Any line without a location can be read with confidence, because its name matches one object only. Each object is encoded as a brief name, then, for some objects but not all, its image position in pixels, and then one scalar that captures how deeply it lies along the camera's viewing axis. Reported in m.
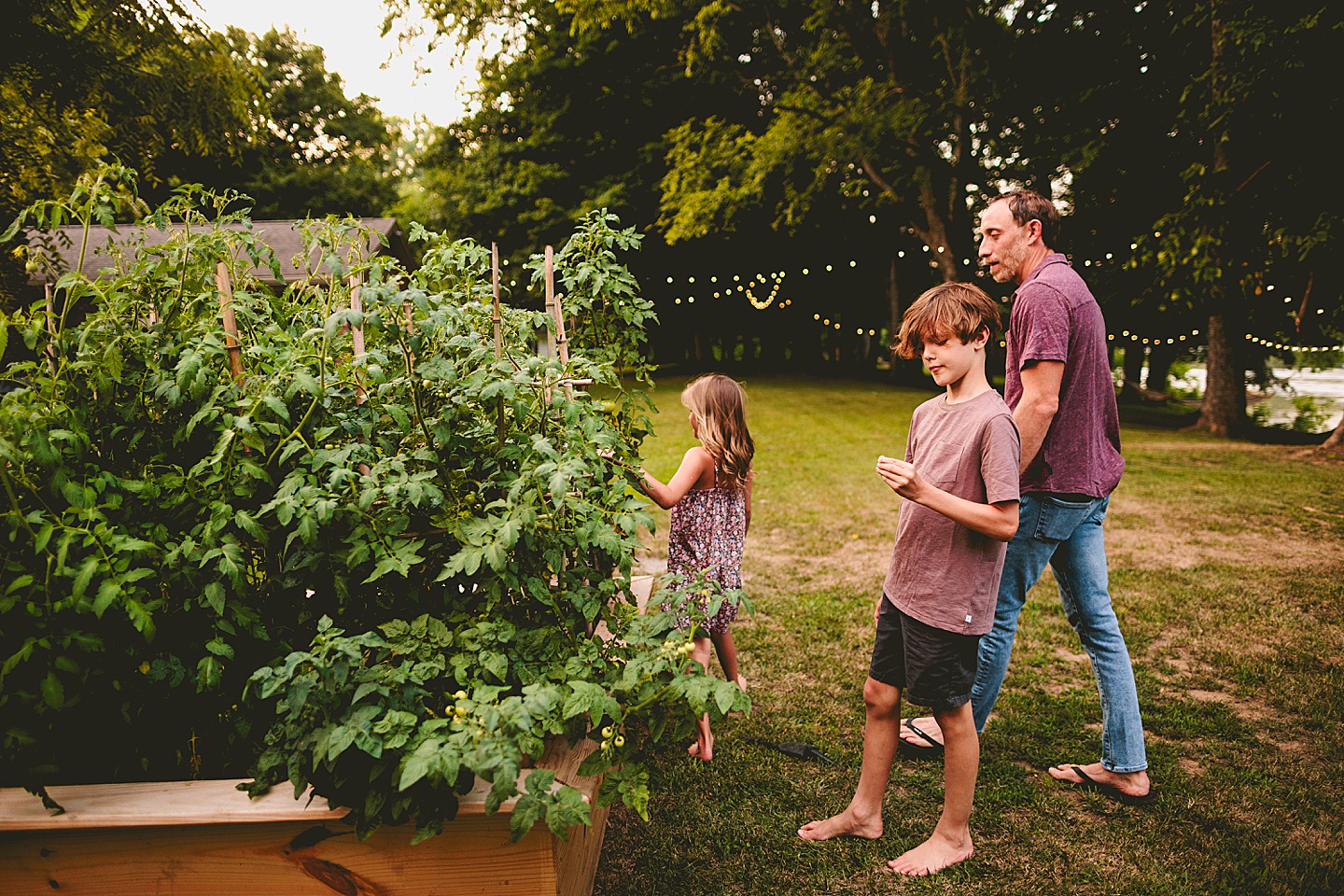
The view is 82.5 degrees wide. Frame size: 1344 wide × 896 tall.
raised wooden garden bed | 1.71
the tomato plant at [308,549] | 1.64
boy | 2.10
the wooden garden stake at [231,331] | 1.99
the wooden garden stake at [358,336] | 1.94
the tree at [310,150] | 26.23
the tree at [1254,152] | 9.05
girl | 2.96
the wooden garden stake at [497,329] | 2.07
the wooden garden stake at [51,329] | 1.87
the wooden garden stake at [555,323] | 2.53
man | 2.50
